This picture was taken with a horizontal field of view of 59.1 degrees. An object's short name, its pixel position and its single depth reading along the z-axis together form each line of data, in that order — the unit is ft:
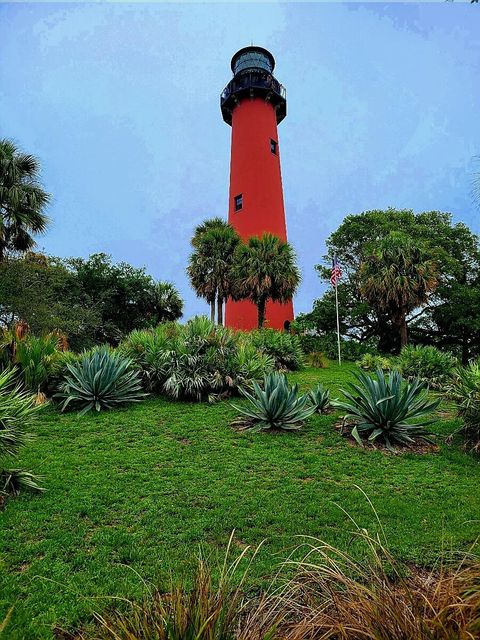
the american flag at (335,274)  62.54
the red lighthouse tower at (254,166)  86.89
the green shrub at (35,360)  31.89
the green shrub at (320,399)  30.14
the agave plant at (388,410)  23.66
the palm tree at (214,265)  80.94
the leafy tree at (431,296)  84.23
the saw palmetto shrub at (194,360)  34.88
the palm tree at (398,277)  71.26
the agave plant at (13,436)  16.34
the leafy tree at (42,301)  55.36
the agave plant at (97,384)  30.42
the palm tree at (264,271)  71.26
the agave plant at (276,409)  26.20
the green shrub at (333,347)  73.41
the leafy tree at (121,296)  90.63
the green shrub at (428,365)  49.55
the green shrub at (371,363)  58.23
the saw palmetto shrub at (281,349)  54.80
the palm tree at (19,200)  51.49
